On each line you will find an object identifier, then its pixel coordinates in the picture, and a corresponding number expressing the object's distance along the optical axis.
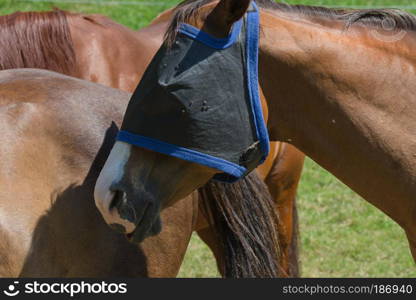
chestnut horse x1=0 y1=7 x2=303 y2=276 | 7.01
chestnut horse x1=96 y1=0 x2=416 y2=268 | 4.59
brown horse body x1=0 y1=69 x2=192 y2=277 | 4.26
